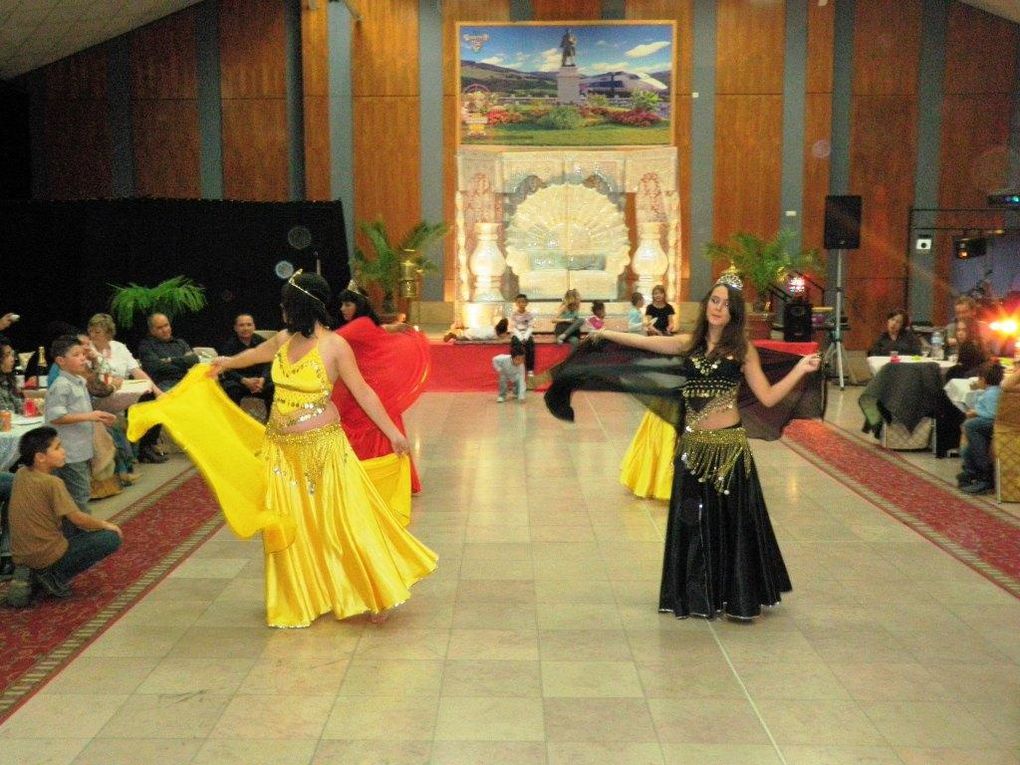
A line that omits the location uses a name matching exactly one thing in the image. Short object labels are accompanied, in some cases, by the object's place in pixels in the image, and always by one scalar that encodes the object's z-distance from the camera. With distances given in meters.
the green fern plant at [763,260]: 15.80
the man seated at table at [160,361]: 8.70
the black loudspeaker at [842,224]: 14.64
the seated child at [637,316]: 14.73
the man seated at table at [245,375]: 8.58
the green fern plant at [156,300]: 10.39
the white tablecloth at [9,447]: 5.79
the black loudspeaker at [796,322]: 14.19
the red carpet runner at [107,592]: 4.31
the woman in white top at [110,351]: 7.97
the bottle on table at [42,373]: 7.37
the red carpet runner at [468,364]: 13.38
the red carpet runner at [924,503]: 5.94
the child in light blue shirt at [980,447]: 7.52
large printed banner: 16.98
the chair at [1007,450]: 7.16
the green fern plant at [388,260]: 16.20
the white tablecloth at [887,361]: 9.07
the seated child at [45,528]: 5.01
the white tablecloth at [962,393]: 7.84
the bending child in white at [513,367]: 12.05
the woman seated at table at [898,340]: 10.02
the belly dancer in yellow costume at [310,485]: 4.59
